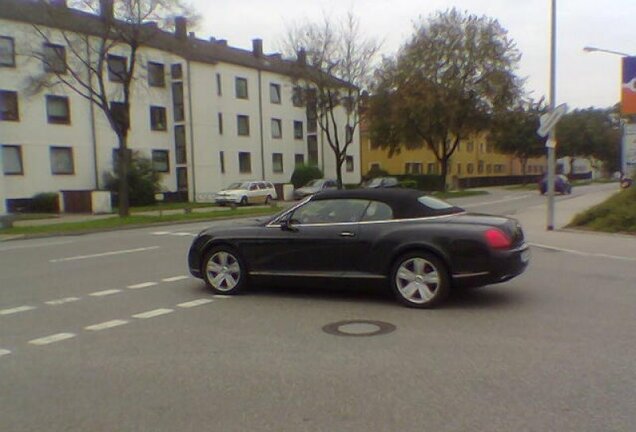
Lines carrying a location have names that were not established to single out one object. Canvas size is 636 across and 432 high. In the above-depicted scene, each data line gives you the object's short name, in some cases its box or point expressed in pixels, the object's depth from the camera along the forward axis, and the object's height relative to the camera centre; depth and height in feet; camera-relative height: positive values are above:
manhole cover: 20.51 -5.52
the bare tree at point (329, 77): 130.72 +19.53
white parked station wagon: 124.77 -5.03
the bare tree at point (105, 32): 81.51 +19.50
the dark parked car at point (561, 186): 141.18 -5.63
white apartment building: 110.73 +11.38
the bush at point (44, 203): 112.88 -5.41
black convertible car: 23.56 -3.26
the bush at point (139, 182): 122.72 -2.00
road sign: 53.50 +3.66
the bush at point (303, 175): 167.73 -1.97
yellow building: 237.86 +1.29
